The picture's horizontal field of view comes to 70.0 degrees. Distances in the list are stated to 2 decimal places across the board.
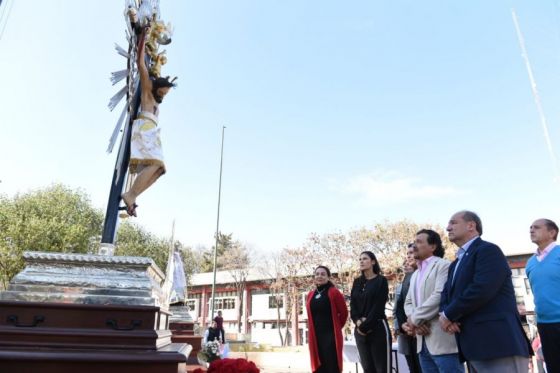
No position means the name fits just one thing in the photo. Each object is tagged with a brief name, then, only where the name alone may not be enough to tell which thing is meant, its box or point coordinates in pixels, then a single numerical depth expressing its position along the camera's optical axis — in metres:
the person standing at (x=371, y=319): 4.22
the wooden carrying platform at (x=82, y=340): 1.86
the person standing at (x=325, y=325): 4.46
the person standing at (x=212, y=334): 10.09
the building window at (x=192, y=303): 42.51
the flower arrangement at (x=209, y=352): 4.41
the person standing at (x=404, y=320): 4.15
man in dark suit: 2.41
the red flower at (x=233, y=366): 1.91
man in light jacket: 3.00
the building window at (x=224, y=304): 40.56
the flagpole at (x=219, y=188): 20.69
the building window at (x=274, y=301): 35.14
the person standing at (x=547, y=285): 3.37
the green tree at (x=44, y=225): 18.48
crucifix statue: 2.94
